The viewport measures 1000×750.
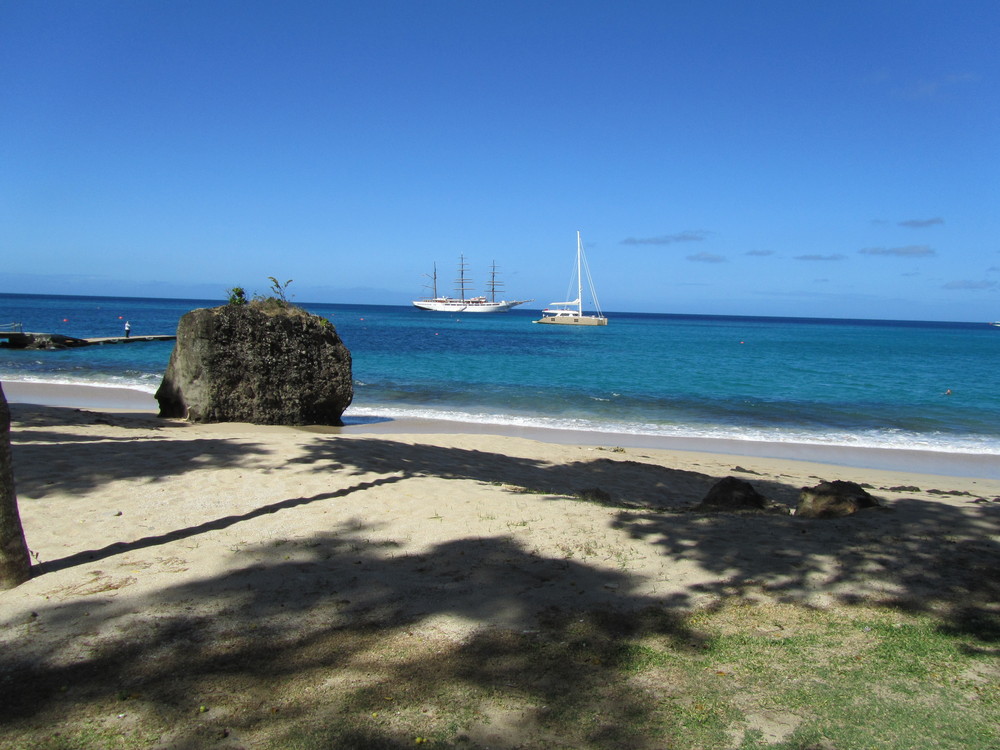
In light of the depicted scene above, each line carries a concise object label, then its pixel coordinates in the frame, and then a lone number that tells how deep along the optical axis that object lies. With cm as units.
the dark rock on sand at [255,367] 1317
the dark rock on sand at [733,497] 787
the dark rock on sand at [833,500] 683
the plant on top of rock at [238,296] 1409
